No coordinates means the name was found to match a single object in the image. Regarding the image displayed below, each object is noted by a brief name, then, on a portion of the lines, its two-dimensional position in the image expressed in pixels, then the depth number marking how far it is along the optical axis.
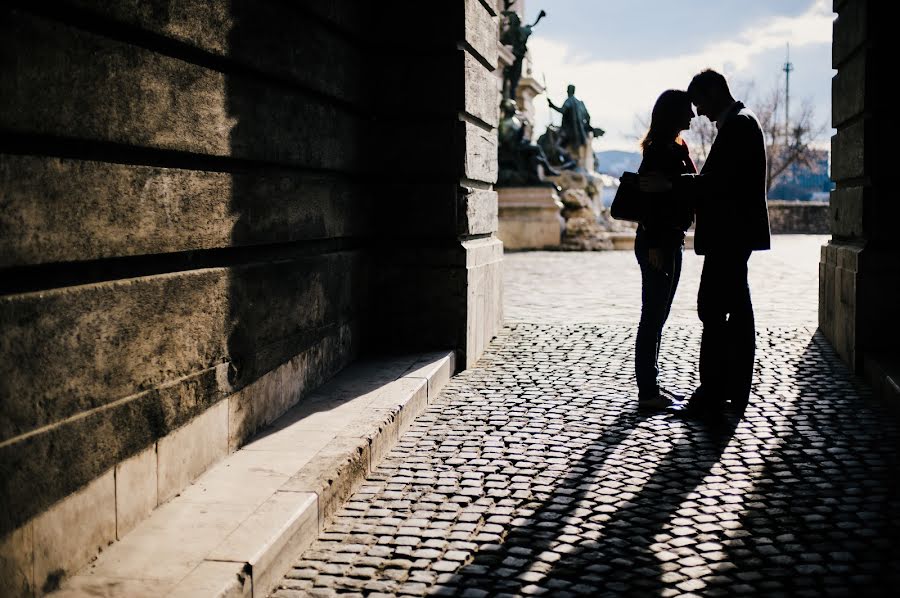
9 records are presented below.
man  5.36
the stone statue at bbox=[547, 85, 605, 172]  32.00
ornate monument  25.86
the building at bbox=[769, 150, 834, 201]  88.62
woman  5.56
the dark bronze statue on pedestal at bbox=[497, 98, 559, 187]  26.84
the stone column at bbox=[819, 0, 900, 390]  6.52
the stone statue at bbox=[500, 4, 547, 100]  30.94
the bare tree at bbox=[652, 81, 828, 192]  59.12
